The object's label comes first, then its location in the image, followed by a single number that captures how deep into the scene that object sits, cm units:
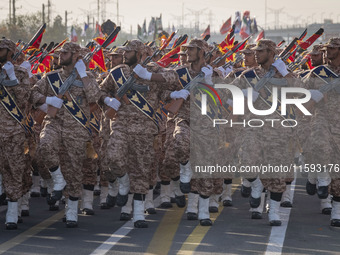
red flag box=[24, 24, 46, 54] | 1850
